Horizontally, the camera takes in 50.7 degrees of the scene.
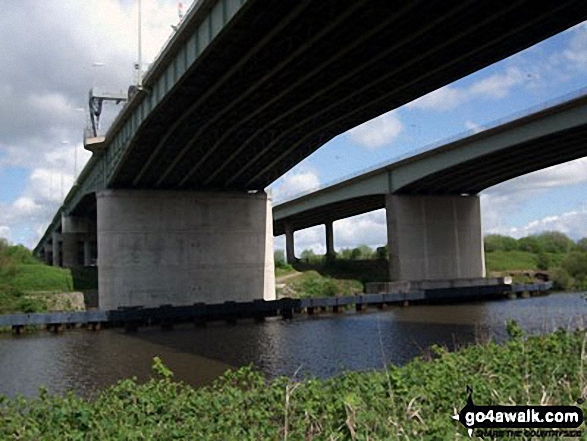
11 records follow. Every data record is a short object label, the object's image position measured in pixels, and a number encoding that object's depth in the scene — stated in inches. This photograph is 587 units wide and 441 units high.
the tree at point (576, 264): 2704.2
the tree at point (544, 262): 3571.9
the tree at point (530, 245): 4233.3
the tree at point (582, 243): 4013.0
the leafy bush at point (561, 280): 2874.0
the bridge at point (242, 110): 1021.8
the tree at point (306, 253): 6273.6
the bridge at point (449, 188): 2117.4
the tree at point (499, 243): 4553.9
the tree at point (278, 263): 3549.7
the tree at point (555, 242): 4349.4
